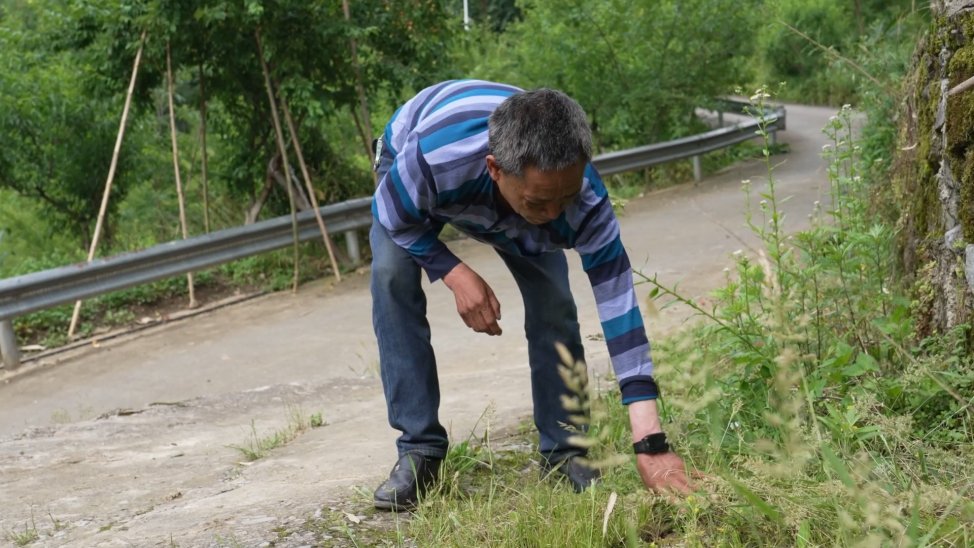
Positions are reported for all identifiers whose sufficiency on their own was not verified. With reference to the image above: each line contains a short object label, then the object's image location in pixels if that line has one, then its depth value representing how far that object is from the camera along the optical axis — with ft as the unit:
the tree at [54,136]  37.06
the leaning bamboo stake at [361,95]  33.73
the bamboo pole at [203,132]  33.71
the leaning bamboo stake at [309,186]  32.73
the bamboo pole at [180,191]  30.99
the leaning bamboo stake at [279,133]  32.45
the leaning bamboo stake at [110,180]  28.19
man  9.52
